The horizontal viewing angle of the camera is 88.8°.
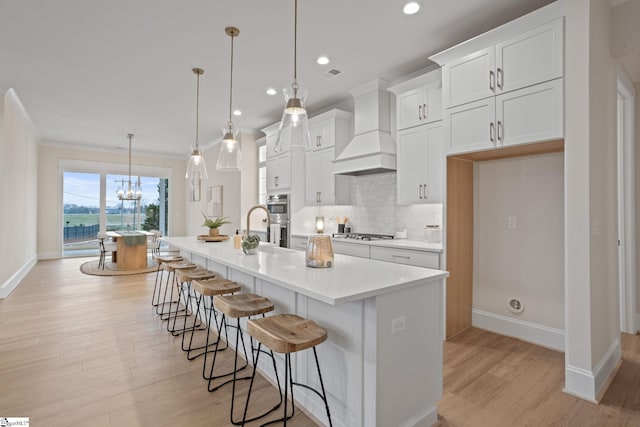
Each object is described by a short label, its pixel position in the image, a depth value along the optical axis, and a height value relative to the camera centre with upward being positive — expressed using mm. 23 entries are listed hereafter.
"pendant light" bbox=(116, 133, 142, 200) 7668 +486
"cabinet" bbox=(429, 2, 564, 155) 2373 +1050
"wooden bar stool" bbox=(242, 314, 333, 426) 1562 -613
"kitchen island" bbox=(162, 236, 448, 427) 1650 -683
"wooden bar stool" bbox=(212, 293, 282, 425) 2026 -608
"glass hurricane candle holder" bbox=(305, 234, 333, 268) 2189 -257
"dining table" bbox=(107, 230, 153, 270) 6801 -769
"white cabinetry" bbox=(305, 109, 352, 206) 4664 +849
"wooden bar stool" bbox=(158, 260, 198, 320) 3359 -560
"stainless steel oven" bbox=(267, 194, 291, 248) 5312 -118
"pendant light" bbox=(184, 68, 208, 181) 3734 +577
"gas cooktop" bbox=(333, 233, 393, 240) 4066 -287
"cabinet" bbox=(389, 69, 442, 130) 3314 +1217
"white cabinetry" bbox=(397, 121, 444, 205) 3305 +528
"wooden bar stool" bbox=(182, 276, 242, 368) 2498 -589
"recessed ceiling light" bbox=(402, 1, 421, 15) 2563 +1654
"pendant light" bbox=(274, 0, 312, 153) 2230 +625
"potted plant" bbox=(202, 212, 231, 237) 3779 -143
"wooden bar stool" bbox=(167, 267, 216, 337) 2964 -573
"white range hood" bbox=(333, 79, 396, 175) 3891 +974
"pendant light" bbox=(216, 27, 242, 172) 3092 +575
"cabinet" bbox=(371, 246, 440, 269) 3150 -433
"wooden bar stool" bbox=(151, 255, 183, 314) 3832 -1161
